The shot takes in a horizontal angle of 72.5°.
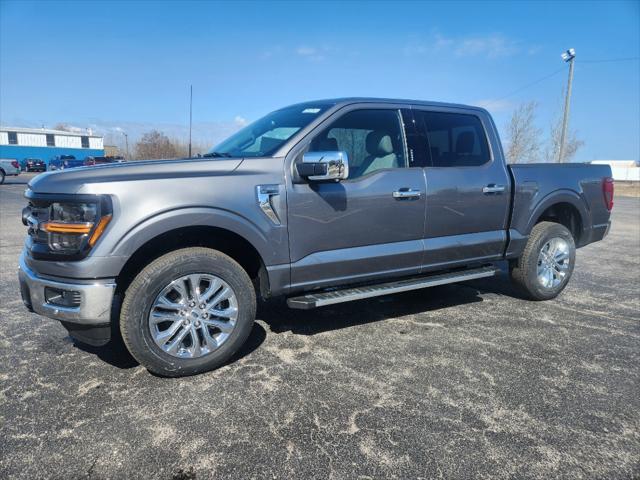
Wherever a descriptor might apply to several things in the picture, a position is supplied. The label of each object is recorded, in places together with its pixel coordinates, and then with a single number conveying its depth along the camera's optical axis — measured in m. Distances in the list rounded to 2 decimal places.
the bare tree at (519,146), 29.31
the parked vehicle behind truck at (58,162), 35.87
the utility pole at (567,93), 22.56
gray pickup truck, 2.75
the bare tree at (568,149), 32.88
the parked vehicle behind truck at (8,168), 24.30
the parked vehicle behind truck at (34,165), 42.88
